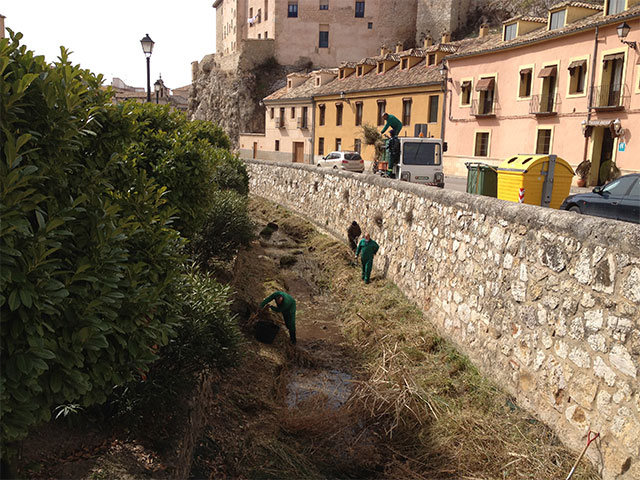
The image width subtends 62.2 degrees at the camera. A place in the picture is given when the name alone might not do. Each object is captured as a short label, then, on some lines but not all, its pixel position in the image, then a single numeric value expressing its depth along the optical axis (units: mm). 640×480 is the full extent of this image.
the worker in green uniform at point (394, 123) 14988
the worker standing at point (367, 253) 12305
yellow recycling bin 13180
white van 17688
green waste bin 15570
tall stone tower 52688
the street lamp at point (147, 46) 13875
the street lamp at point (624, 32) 20031
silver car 30031
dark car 10332
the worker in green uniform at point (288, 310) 9375
